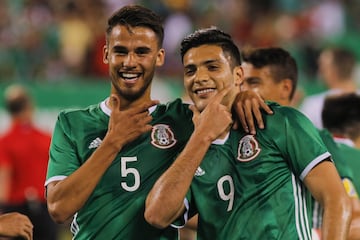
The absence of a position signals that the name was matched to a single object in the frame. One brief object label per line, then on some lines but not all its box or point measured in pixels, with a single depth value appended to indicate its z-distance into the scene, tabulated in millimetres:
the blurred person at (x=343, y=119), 12914
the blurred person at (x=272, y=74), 12672
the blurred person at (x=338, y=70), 18656
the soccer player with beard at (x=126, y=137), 9695
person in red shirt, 19687
